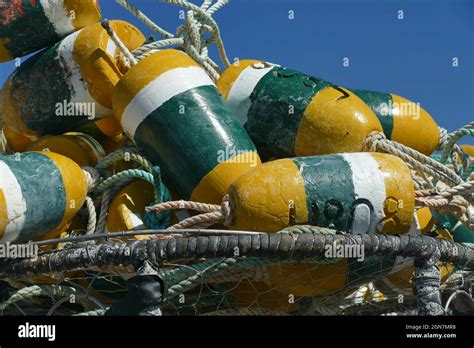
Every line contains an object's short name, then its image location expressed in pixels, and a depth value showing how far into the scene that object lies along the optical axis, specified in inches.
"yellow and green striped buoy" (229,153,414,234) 113.4
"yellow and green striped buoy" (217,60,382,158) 133.7
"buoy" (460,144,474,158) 204.0
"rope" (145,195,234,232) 117.3
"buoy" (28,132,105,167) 150.5
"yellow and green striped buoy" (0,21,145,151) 150.8
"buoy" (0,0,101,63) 158.1
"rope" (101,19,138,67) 152.6
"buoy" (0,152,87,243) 121.2
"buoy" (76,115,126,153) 159.5
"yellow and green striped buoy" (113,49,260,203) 128.3
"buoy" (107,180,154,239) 133.1
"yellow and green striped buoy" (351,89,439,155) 152.1
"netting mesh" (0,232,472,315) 113.7
